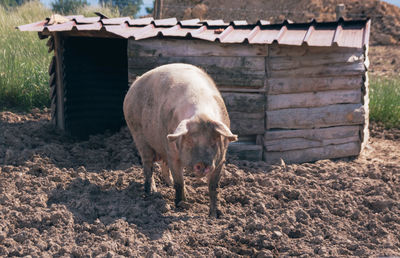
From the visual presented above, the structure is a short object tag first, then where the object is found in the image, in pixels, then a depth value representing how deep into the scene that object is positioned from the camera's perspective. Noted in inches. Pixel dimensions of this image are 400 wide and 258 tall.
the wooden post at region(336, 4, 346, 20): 402.0
